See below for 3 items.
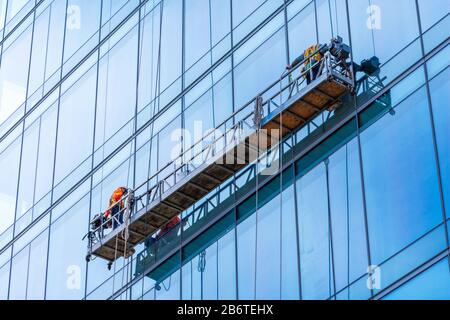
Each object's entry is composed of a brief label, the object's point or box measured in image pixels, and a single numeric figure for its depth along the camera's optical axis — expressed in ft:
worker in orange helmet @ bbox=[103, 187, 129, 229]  123.85
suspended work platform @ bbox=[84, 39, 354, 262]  106.52
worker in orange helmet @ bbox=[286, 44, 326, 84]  107.34
